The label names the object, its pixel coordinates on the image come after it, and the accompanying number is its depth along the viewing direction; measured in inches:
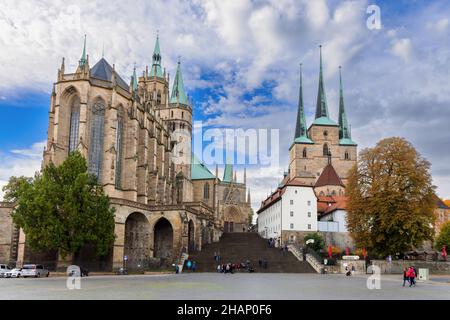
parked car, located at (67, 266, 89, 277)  1285.2
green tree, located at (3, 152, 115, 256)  1433.3
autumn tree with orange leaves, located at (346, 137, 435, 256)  1614.2
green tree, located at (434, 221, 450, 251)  2421.3
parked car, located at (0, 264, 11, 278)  1347.1
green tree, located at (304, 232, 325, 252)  2258.6
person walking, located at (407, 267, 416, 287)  994.1
